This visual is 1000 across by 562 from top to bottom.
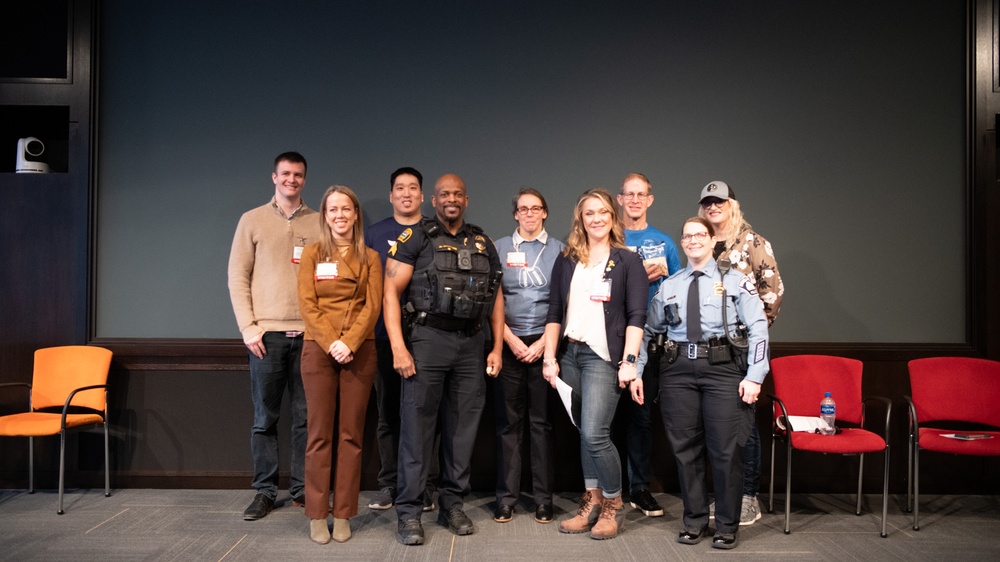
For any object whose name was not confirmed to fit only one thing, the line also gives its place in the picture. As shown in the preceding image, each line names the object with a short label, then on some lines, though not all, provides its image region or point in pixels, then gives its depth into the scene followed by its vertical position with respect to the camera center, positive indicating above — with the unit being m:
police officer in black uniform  3.30 -0.22
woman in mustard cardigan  3.29 -0.30
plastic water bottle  3.70 -0.64
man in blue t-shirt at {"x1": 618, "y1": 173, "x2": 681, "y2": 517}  3.80 +0.14
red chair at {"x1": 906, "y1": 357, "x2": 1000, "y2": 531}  3.88 -0.57
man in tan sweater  3.76 -0.14
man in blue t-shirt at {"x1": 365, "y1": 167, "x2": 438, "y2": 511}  3.80 -0.42
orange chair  4.09 -0.57
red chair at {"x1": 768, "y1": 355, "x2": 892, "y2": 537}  3.82 -0.55
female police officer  3.19 -0.39
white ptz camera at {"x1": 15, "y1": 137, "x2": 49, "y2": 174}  4.38 +0.81
